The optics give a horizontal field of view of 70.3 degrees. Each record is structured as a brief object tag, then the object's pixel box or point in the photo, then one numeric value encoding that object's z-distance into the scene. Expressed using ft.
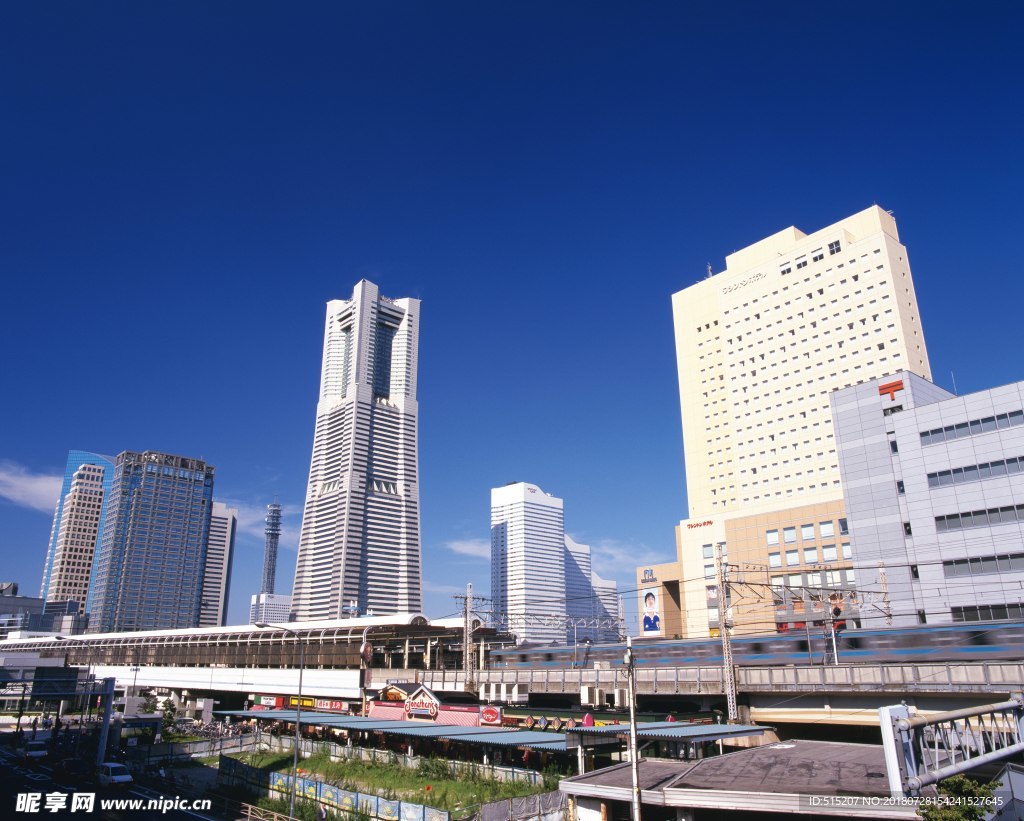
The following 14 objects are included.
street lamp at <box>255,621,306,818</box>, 119.46
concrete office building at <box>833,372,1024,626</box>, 209.97
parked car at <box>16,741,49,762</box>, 196.03
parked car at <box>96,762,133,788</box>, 155.12
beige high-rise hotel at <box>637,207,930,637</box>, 383.45
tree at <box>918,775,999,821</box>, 66.80
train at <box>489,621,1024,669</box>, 158.30
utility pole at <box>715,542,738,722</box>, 150.20
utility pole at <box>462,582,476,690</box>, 229.45
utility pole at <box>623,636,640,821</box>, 80.30
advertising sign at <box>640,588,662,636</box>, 414.00
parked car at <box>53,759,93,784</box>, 162.61
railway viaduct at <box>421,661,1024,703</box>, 133.69
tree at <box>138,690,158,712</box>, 330.87
